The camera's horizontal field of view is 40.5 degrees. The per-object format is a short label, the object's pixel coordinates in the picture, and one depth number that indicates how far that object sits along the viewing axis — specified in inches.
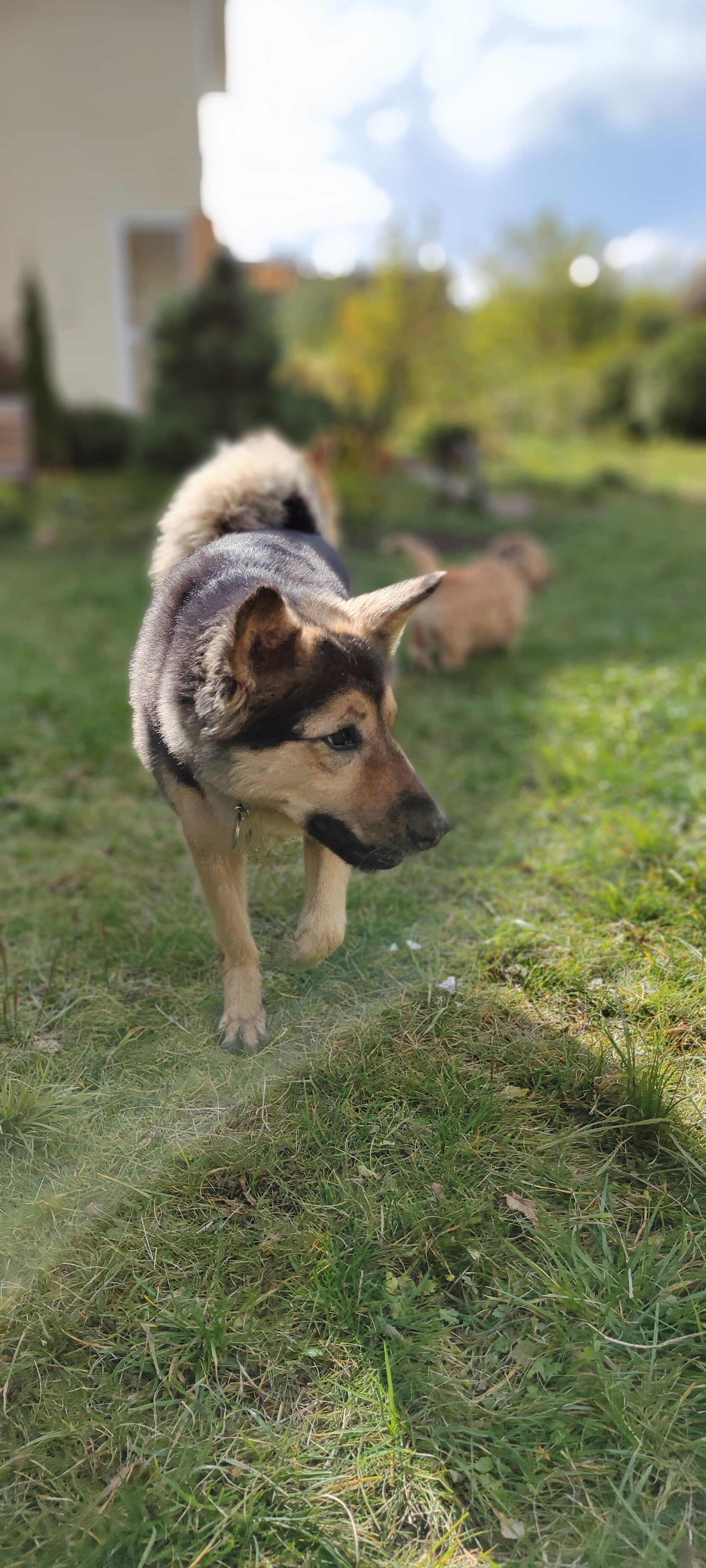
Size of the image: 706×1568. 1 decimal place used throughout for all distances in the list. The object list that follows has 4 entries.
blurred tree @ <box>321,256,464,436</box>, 654.5
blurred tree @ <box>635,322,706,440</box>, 734.5
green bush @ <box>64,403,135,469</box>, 510.0
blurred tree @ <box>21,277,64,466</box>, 472.1
